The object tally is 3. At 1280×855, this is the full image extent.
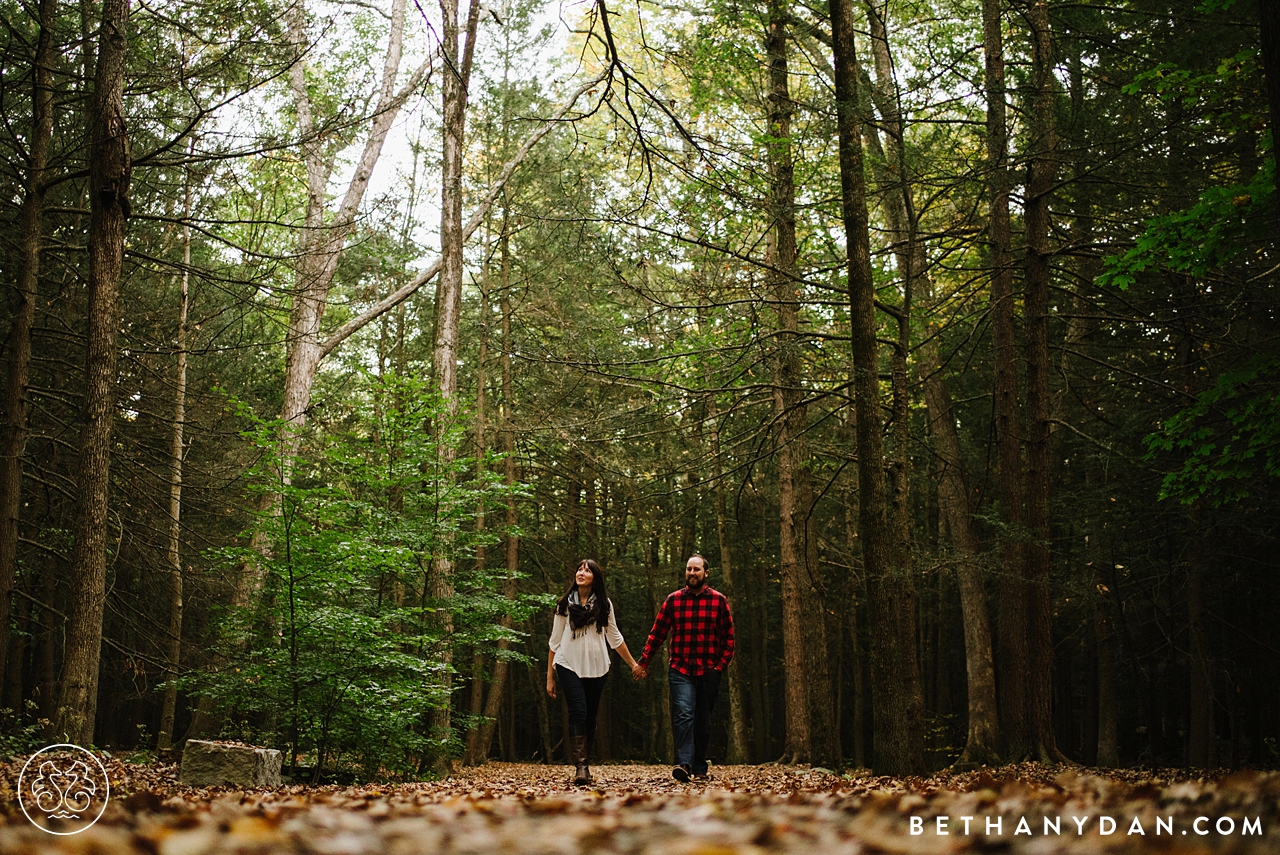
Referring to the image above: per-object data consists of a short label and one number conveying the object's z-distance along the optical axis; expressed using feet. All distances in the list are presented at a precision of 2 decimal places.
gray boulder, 20.40
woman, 23.89
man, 23.99
